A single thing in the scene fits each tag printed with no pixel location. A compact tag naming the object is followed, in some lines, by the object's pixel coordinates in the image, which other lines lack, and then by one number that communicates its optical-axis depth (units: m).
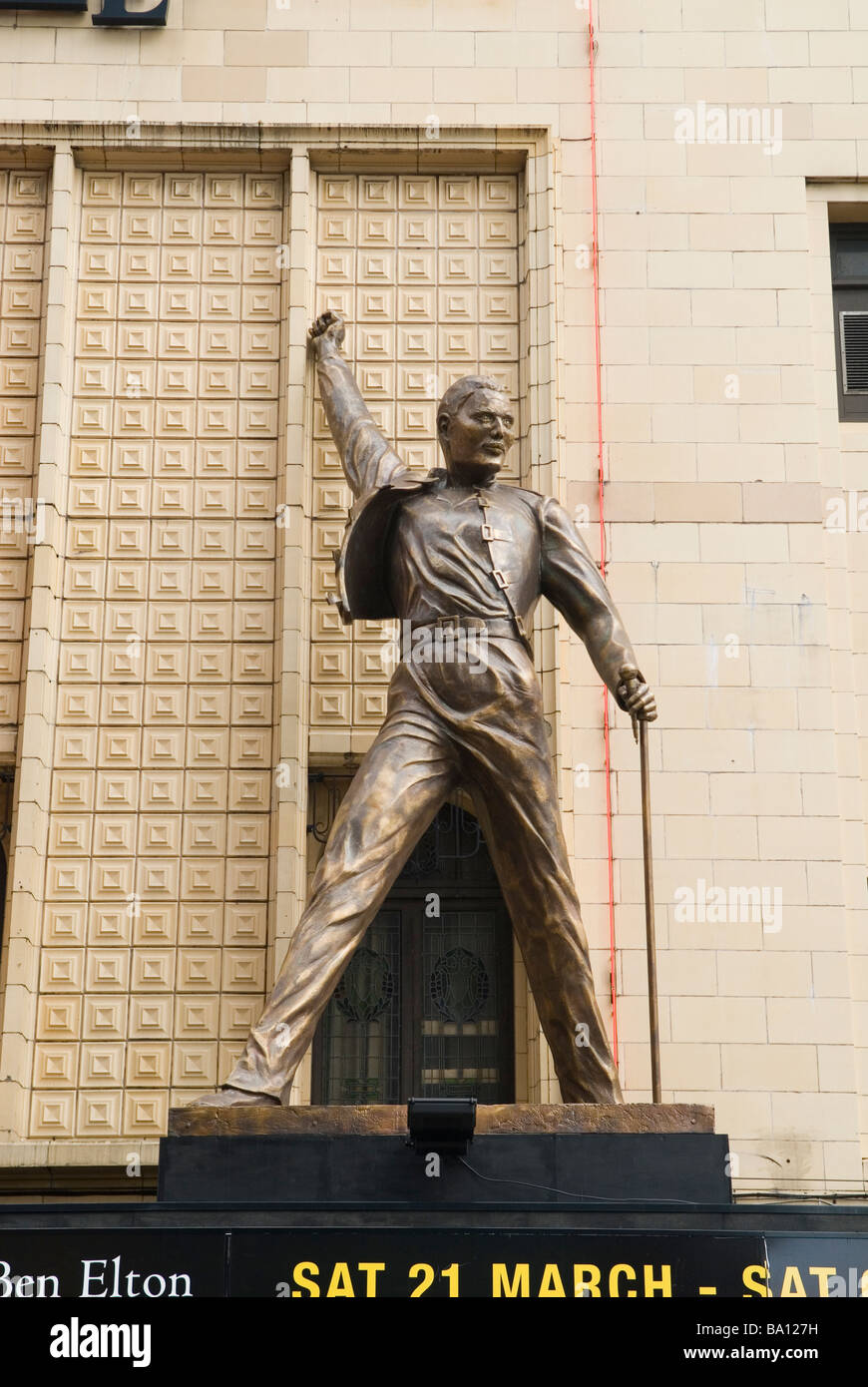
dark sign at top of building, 14.35
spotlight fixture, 8.92
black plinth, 8.96
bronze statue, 9.62
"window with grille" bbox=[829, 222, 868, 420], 14.20
